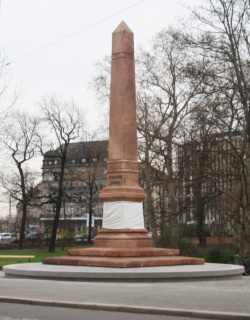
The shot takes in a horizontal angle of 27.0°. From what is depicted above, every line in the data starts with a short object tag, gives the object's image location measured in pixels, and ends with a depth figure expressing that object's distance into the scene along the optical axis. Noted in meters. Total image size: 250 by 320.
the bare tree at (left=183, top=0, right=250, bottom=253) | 19.83
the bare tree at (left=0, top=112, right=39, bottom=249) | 42.47
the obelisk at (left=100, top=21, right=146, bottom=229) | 17.03
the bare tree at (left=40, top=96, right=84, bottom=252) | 39.66
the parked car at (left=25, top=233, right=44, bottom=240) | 51.59
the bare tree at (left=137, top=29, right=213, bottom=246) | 30.31
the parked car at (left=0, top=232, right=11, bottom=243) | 56.12
